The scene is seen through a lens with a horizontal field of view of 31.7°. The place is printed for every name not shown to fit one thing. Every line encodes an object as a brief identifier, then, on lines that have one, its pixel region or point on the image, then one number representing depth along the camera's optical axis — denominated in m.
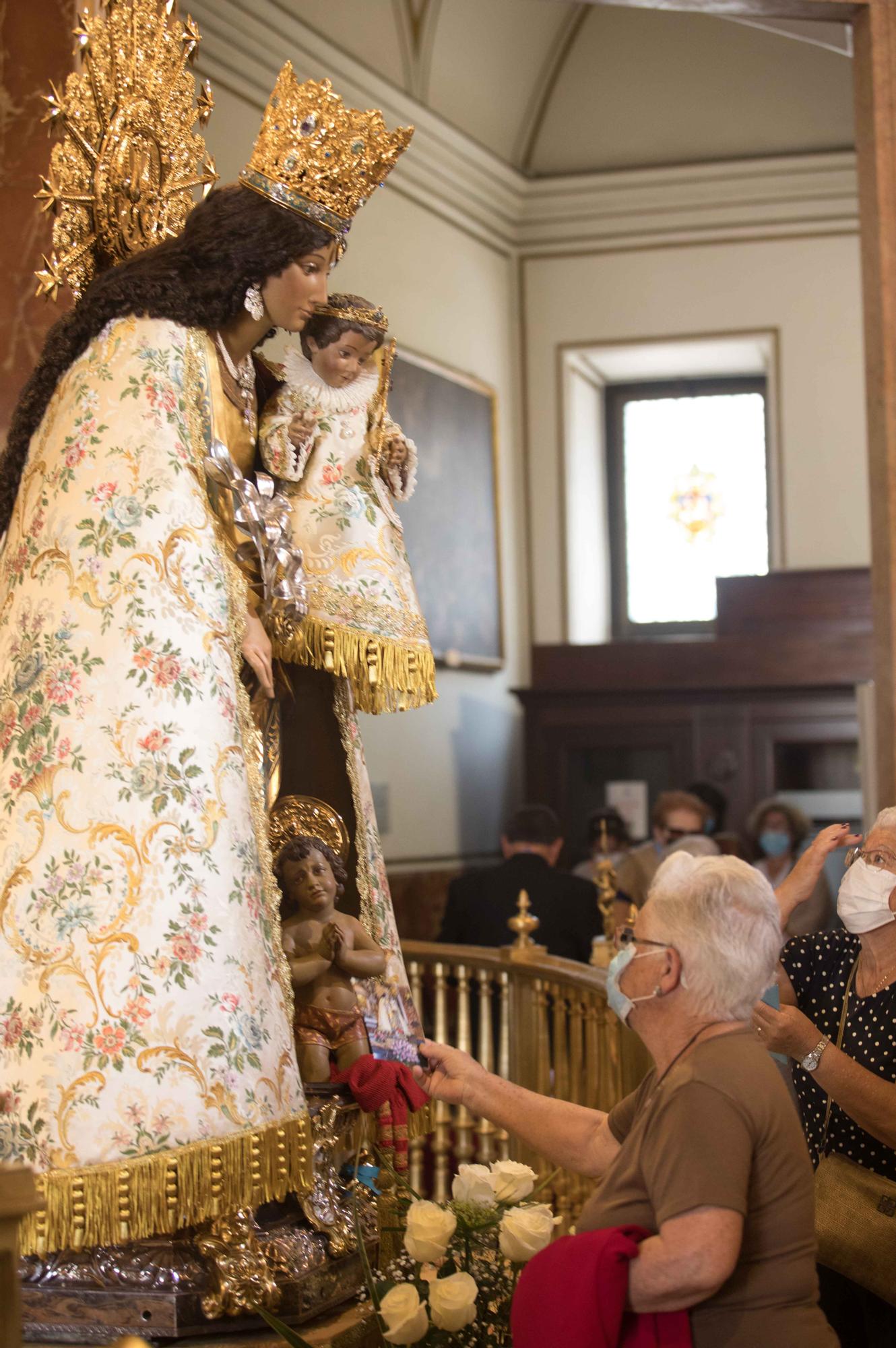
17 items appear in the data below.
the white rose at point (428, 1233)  2.75
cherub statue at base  3.92
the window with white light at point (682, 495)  13.01
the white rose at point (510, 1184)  2.96
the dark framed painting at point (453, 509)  10.49
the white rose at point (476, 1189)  2.96
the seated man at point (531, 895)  7.14
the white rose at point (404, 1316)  2.69
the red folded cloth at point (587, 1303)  2.40
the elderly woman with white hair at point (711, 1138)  2.38
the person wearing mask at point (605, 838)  8.77
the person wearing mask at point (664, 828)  8.02
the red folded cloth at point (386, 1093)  3.83
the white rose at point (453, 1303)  2.72
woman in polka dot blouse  3.26
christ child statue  3.92
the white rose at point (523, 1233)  2.80
